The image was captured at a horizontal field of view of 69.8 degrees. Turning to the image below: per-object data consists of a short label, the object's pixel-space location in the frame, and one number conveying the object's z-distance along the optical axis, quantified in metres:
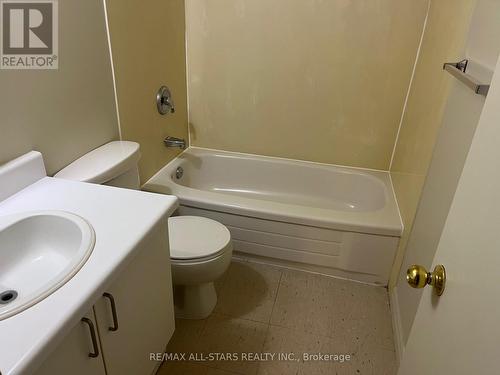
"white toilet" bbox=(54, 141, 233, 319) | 1.37
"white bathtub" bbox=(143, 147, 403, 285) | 1.83
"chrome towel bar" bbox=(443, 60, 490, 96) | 1.02
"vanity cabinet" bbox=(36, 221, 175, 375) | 0.79
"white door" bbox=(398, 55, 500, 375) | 0.48
